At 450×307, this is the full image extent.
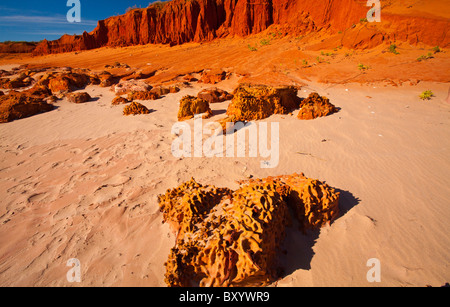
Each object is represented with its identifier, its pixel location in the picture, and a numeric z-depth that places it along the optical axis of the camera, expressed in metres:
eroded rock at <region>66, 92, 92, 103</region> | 8.77
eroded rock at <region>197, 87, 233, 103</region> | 7.58
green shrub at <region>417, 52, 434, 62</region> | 8.56
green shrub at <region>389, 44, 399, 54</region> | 9.42
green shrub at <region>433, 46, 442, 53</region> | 8.91
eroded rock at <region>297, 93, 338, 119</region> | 5.57
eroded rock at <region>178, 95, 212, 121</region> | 6.18
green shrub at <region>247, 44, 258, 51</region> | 13.75
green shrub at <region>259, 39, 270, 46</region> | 15.02
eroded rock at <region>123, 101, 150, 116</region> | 6.97
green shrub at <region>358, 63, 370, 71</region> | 8.85
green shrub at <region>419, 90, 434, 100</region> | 6.27
